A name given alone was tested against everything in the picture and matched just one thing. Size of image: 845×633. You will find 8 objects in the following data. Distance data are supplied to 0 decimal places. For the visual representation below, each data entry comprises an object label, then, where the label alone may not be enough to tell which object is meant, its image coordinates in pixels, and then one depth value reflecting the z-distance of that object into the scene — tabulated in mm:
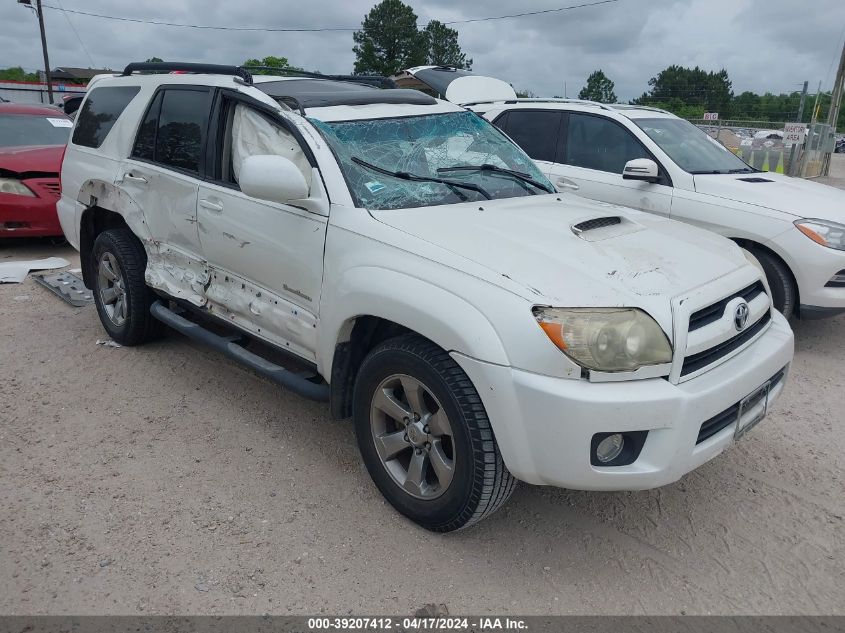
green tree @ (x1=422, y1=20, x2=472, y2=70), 68562
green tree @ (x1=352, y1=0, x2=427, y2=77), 66250
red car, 7395
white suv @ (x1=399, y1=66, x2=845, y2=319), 5023
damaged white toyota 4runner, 2418
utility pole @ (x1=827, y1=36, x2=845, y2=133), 20156
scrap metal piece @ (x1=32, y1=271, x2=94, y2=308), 6055
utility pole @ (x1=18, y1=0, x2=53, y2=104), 35309
